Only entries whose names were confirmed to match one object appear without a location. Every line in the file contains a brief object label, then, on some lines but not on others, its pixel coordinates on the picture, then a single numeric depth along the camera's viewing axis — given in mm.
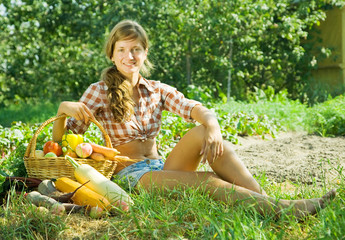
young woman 2680
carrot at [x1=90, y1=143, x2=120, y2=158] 2873
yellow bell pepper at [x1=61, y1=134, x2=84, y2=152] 2977
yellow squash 2568
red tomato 3018
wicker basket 2877
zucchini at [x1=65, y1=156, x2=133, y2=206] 2545
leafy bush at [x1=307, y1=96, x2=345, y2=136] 6473
